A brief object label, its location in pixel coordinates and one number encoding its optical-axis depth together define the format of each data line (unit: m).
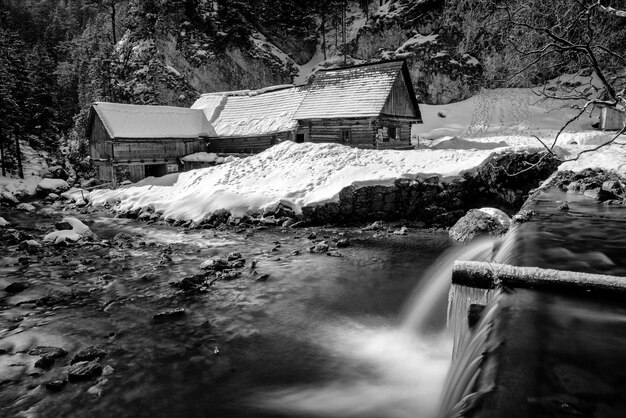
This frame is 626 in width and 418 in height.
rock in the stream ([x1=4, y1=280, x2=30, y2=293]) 10.36
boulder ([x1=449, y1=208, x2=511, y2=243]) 14.73
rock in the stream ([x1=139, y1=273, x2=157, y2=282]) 11.30
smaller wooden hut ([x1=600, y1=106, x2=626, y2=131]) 27.16
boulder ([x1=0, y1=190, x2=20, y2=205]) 27.16
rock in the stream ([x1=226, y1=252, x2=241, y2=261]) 13.14
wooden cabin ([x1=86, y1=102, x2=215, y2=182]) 30.50
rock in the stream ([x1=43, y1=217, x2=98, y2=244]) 15.86
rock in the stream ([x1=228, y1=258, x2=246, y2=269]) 12.40
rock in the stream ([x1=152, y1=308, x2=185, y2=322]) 8.59
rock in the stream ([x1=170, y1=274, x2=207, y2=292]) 10.48
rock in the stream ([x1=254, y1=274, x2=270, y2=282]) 11.25
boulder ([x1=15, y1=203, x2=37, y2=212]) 24.45
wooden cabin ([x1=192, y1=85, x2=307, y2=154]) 32.16
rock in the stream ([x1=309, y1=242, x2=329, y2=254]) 14.15
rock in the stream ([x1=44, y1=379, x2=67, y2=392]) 5.91
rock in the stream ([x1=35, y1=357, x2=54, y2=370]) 6.60
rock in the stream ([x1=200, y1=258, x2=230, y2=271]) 12.24
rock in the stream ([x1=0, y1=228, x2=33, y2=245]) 15.87
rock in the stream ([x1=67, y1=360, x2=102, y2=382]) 6.19
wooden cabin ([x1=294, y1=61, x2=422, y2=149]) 26.61
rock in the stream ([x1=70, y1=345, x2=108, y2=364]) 6.77
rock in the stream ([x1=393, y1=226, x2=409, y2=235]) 16.67
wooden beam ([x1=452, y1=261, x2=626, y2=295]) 4.47
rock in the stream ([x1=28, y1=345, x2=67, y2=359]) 6.86
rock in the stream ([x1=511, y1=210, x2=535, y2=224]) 8.61
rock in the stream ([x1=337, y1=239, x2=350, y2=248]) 14.86
